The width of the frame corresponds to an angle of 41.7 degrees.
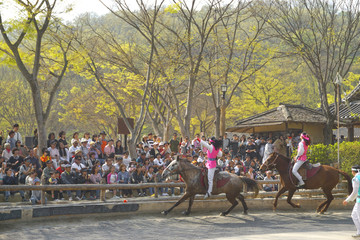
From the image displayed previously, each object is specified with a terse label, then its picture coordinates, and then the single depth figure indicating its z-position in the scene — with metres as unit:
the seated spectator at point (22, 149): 17.53
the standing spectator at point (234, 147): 25.22
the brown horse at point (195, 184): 15.37
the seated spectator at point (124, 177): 16.94
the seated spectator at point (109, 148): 19.33
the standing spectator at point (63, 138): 18.04
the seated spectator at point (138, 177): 17.17
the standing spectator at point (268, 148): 21.80
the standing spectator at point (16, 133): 18.24
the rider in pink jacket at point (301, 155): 16.12
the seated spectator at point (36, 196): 14.30
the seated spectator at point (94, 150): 18.55
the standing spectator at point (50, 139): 18.10
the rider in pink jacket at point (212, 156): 15.38
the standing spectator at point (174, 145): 23.37
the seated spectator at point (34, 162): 15.88
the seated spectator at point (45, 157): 16.88
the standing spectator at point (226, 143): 25.20
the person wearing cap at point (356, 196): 11.48
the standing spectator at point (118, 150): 20.74
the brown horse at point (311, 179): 16.16
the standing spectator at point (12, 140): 17.70
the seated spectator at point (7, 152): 16.44
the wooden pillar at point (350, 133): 30.61
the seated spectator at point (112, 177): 16.52
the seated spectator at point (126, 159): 18.57
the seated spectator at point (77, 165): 16.38
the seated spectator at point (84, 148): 18.37
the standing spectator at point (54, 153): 17.17
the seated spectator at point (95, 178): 16.30
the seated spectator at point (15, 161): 15.98
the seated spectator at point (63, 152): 17.74
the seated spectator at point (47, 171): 15.37
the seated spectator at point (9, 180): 14.88
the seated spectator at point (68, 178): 15.72
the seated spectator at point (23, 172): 15.66
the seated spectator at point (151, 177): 17.41
